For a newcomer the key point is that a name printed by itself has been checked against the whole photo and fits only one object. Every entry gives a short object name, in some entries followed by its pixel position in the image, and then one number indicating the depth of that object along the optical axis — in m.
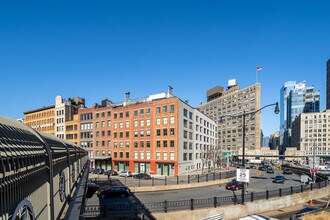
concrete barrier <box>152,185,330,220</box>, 15.87
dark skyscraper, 171.80
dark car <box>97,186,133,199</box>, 24.30
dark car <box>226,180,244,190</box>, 29.09
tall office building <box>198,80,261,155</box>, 135.88
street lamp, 18.32
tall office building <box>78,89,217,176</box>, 48.62
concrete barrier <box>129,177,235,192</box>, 28.30
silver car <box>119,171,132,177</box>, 43.05
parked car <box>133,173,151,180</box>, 38.58
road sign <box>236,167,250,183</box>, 17.33
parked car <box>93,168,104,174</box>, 47.34
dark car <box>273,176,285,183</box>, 36.72
